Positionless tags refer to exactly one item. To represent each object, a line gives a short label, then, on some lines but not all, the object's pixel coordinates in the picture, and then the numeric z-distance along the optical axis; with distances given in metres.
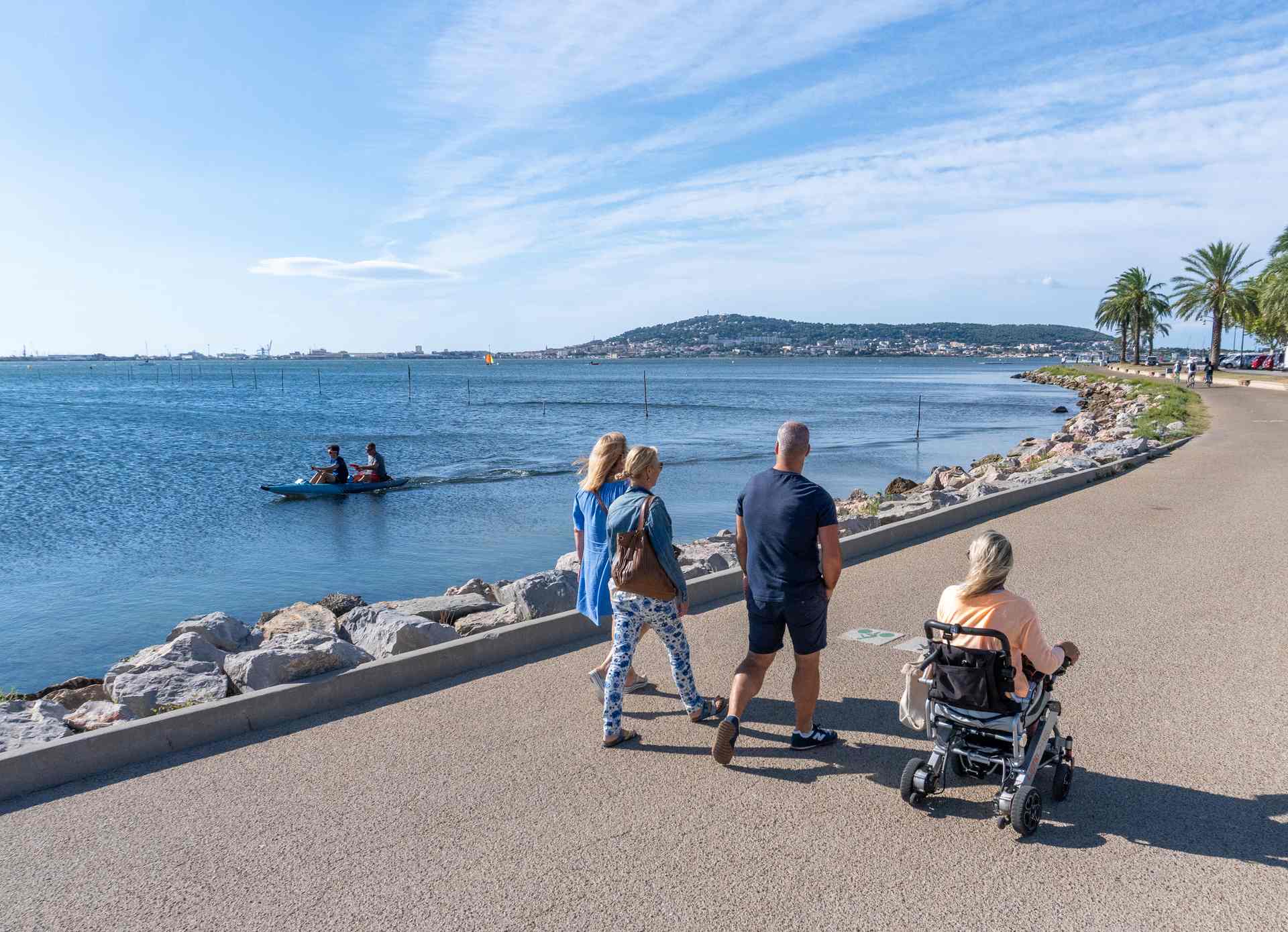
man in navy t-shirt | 4.66
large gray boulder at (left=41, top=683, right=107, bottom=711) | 7.54
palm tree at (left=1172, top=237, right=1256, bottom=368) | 60.97
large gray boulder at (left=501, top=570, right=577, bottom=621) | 7.55
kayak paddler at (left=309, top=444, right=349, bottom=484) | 27.12
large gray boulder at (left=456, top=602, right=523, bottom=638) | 7.66
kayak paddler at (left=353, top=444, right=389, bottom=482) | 27.78
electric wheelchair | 4.07
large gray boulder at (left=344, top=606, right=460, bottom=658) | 6.64
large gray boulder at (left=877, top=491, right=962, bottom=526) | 13.55
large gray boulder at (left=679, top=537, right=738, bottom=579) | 9.76
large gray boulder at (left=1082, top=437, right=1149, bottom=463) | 18.55
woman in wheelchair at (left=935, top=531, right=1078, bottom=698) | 4.11
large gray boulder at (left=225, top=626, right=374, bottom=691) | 5.89
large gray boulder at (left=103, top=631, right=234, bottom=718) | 5.84
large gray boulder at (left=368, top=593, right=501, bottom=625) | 8.61
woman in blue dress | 5.43
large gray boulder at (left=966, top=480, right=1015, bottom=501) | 14.79
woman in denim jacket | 4.94
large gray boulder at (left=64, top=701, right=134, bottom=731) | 5.78
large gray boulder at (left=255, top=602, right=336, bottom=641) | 9.14
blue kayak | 26.77
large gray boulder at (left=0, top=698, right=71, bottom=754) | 5.31
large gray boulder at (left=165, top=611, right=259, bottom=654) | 8.48
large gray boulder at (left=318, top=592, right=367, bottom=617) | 11.26
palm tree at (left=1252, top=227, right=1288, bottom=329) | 47.12
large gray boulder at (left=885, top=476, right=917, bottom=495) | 21.11
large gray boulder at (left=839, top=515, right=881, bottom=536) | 11.31
